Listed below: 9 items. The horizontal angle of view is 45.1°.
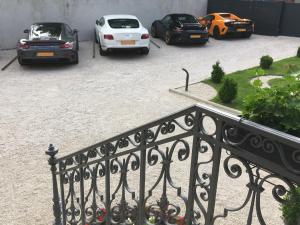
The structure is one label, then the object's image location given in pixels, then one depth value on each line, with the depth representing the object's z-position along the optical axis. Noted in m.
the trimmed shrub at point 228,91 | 9.39
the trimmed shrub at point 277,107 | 1.88
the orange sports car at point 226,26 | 18.64
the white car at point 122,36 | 14.16
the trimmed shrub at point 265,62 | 12.94
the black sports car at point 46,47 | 12.49
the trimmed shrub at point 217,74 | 11.26
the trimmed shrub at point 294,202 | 1.81
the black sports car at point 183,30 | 16.59
